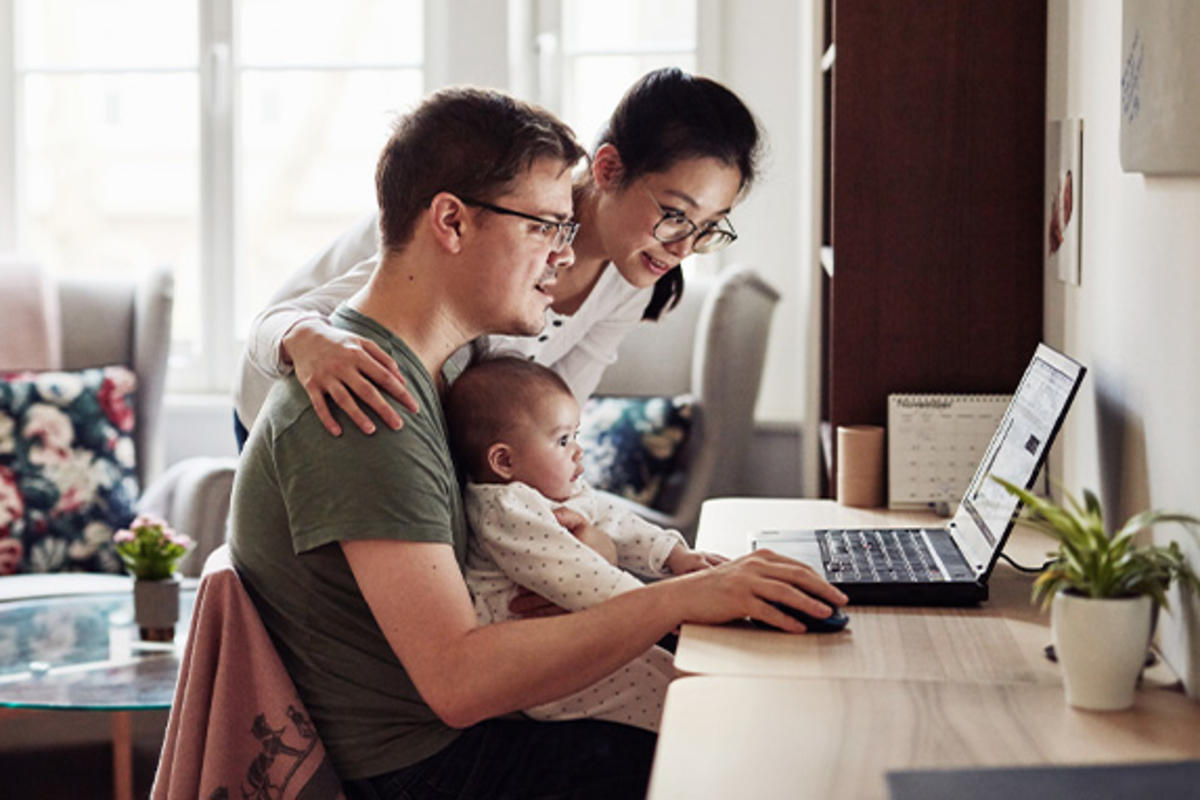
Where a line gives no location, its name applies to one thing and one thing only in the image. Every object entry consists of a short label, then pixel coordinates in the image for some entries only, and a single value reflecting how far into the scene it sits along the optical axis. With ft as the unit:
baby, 5.37
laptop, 5.51
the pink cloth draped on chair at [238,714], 4.92
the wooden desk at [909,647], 4.58
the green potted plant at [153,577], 8.95
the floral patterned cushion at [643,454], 12.14
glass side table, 7.93
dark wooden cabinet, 7.72
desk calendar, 7.50
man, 4.69
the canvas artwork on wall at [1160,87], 4.37
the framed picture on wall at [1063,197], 6.68
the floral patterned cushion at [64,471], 11.50
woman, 6.81
